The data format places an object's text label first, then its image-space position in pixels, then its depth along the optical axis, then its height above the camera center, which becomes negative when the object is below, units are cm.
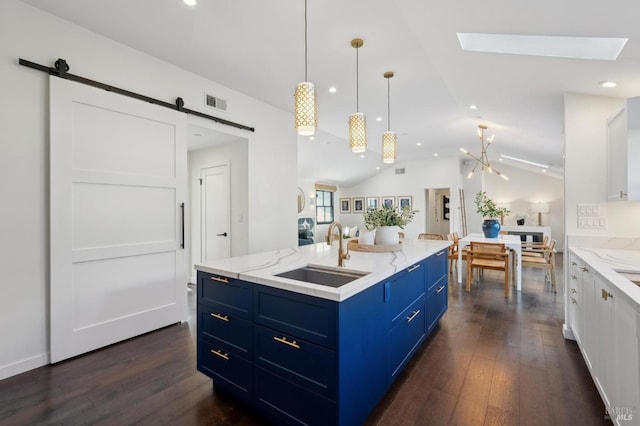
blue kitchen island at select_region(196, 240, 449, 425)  149 -71
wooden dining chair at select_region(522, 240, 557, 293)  456 -80
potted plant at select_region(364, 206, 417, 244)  278 -10
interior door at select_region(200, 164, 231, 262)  443 -1
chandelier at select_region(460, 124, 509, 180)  568 +162
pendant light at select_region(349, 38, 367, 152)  271 +73
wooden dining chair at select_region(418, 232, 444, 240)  585 -48
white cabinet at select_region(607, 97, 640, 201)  223 +47
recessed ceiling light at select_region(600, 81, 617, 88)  242 +105
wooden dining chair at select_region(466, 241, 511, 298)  439 -72
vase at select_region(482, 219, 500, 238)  527 -29
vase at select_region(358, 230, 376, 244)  282 -24
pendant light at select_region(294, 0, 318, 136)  212 +76
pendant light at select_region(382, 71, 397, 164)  317 +69
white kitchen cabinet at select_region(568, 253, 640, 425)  134 -74
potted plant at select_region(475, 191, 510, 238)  521 -14
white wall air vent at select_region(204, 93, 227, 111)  362 +137
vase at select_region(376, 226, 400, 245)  277 -22
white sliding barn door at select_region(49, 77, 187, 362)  249 -4
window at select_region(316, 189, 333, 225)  1153 +20
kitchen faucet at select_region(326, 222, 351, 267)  208 -26
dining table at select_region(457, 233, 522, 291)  459 -51
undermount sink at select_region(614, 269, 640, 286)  188 -41
